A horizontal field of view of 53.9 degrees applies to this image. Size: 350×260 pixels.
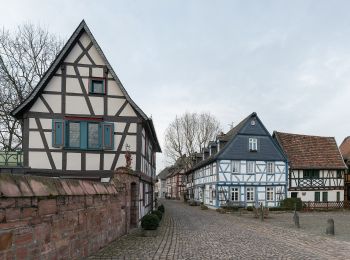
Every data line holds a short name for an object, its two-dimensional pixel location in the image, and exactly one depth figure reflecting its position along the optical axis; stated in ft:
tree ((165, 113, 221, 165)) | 170.40
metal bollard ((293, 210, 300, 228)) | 64.23
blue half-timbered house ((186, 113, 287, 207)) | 114.93
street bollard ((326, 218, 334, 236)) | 53.88
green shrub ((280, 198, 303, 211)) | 110.84
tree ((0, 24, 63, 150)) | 81.66
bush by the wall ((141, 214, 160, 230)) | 47.92
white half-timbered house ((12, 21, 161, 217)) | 56.85
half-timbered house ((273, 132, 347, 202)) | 121.08
